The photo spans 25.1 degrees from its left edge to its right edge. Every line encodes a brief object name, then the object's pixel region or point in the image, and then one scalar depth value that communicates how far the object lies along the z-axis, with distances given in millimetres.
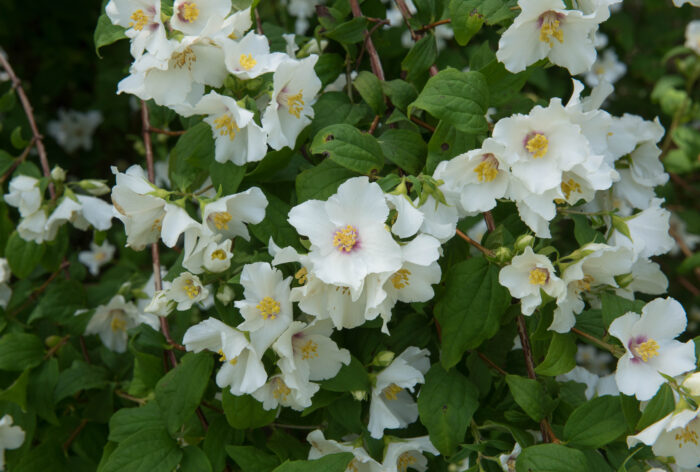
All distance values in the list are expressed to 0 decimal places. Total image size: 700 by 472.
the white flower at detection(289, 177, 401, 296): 582
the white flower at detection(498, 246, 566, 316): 603
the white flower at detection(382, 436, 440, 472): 644
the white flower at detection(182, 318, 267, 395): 610
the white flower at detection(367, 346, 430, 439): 642
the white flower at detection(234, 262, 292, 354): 604
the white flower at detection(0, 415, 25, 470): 697
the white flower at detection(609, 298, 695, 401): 605
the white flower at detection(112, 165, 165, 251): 618
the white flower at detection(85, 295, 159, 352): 749
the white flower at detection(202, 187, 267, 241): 620
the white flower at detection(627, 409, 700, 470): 592
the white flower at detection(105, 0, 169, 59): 611
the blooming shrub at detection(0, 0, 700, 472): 603
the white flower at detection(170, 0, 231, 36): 616
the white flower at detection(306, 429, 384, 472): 641
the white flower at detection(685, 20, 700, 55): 984
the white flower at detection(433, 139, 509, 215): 614
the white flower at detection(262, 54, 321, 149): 610
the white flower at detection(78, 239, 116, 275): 921
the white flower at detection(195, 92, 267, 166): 609
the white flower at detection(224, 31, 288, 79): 613
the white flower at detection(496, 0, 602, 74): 609
